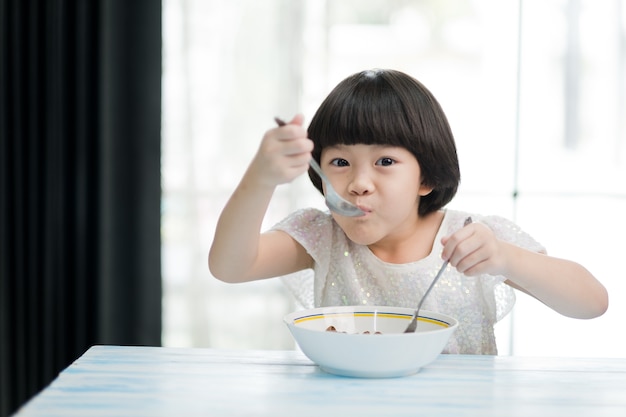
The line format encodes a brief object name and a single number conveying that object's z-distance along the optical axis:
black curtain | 2.35
